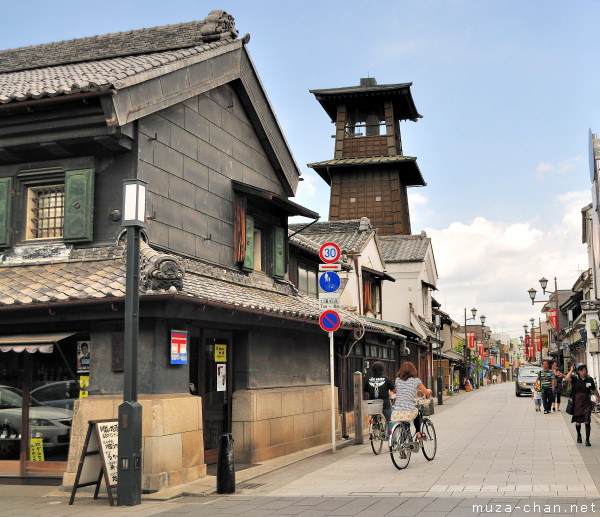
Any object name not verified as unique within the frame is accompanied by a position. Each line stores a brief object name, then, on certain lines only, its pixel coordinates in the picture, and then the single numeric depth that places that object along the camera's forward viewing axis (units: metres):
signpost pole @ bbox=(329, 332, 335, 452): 15.45
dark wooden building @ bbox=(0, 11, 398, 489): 10.98
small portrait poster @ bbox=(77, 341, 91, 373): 11.55
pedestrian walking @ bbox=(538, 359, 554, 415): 27.83
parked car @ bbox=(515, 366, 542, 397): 44.69
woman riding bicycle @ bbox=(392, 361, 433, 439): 12.77
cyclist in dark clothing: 15.86
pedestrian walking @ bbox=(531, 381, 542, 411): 29.33
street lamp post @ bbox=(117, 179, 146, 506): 9.52
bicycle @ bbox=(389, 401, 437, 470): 12.30
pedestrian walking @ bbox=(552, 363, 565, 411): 27.07
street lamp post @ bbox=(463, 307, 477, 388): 58.13
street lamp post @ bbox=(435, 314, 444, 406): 36.47
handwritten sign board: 9.92
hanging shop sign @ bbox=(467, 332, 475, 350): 71.29
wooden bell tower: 47.47
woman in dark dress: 15.92
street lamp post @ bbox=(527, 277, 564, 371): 40.51
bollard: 10.64
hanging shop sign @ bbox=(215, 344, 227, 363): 13.94
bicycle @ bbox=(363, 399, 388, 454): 15.13
